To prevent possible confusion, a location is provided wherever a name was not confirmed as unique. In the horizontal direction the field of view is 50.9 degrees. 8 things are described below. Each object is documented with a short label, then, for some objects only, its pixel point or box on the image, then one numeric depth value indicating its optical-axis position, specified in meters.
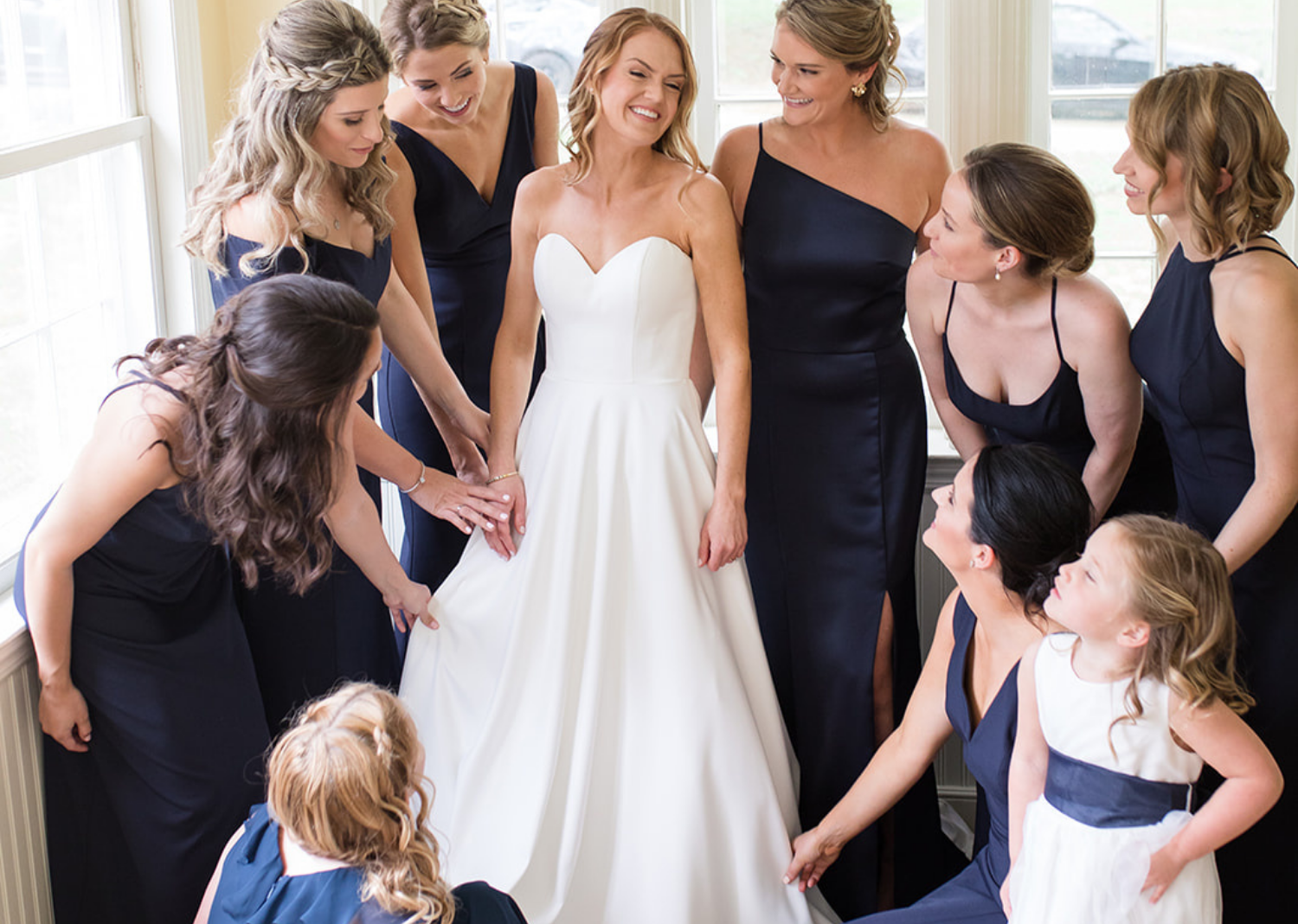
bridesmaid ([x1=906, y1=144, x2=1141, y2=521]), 2.36
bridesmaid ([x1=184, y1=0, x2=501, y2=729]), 2.33
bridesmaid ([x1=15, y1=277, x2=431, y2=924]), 2.00
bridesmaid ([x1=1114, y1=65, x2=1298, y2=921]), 2.16
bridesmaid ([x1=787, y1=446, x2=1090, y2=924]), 2.07
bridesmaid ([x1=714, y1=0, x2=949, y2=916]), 2.69
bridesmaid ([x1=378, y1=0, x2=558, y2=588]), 2.83
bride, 2.45
